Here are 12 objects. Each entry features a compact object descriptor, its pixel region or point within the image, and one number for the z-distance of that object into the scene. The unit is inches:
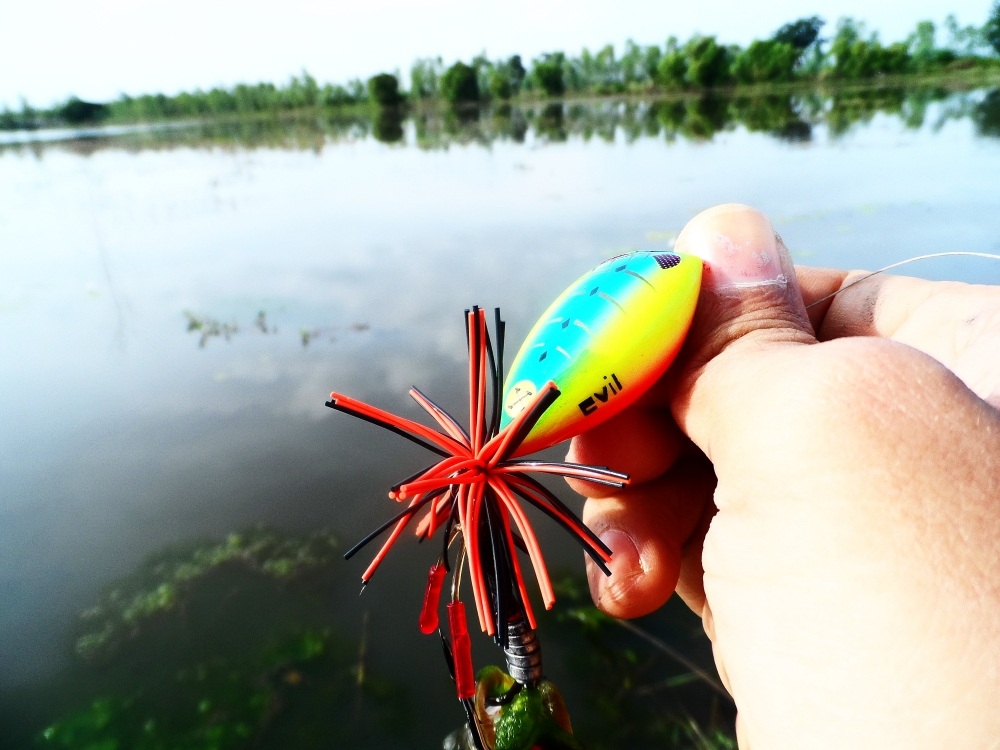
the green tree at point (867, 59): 1070.4
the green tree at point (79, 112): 1282.0
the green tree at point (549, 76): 1157.7
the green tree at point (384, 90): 1135.6
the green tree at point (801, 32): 1475.1
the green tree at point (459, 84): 1152.8
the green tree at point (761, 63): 1013.2
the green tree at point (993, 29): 1199.3
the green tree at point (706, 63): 981.8
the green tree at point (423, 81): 1272.1
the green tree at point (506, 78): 1179.3
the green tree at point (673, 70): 1024.9
